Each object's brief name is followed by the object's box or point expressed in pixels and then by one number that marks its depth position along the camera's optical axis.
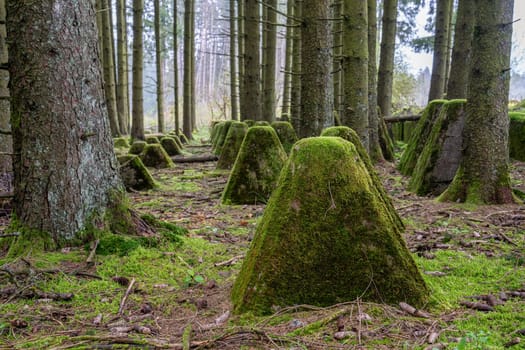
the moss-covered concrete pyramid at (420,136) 8.45
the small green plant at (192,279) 3.59
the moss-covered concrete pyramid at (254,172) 6.97
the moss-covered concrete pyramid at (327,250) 2.77
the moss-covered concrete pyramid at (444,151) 6.89
